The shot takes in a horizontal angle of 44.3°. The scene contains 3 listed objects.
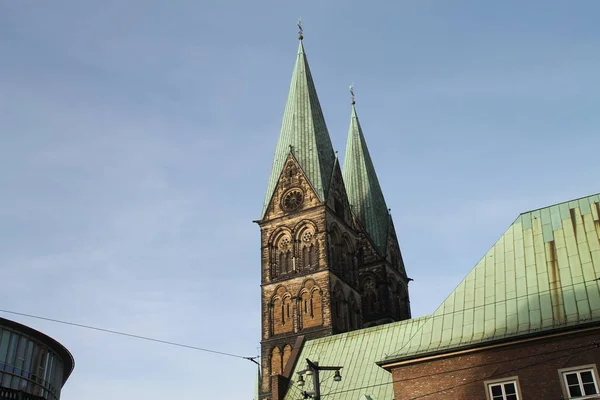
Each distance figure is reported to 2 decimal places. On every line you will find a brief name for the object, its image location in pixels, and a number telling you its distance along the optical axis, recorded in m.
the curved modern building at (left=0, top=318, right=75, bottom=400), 36.91
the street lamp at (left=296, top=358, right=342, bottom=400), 21.49
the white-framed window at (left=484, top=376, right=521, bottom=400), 25.12
